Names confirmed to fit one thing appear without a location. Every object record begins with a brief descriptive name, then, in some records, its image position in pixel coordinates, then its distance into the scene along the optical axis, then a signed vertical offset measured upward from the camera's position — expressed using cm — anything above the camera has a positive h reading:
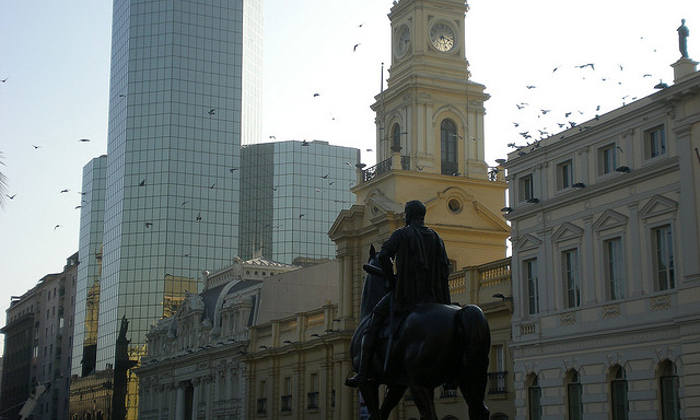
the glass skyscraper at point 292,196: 12550 +2871
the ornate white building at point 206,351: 6166 +548
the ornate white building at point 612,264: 2948 +527
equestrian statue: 1361 +138
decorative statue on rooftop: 3083 +1153
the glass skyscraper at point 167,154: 10931 +2966
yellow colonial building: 4847 +1161
